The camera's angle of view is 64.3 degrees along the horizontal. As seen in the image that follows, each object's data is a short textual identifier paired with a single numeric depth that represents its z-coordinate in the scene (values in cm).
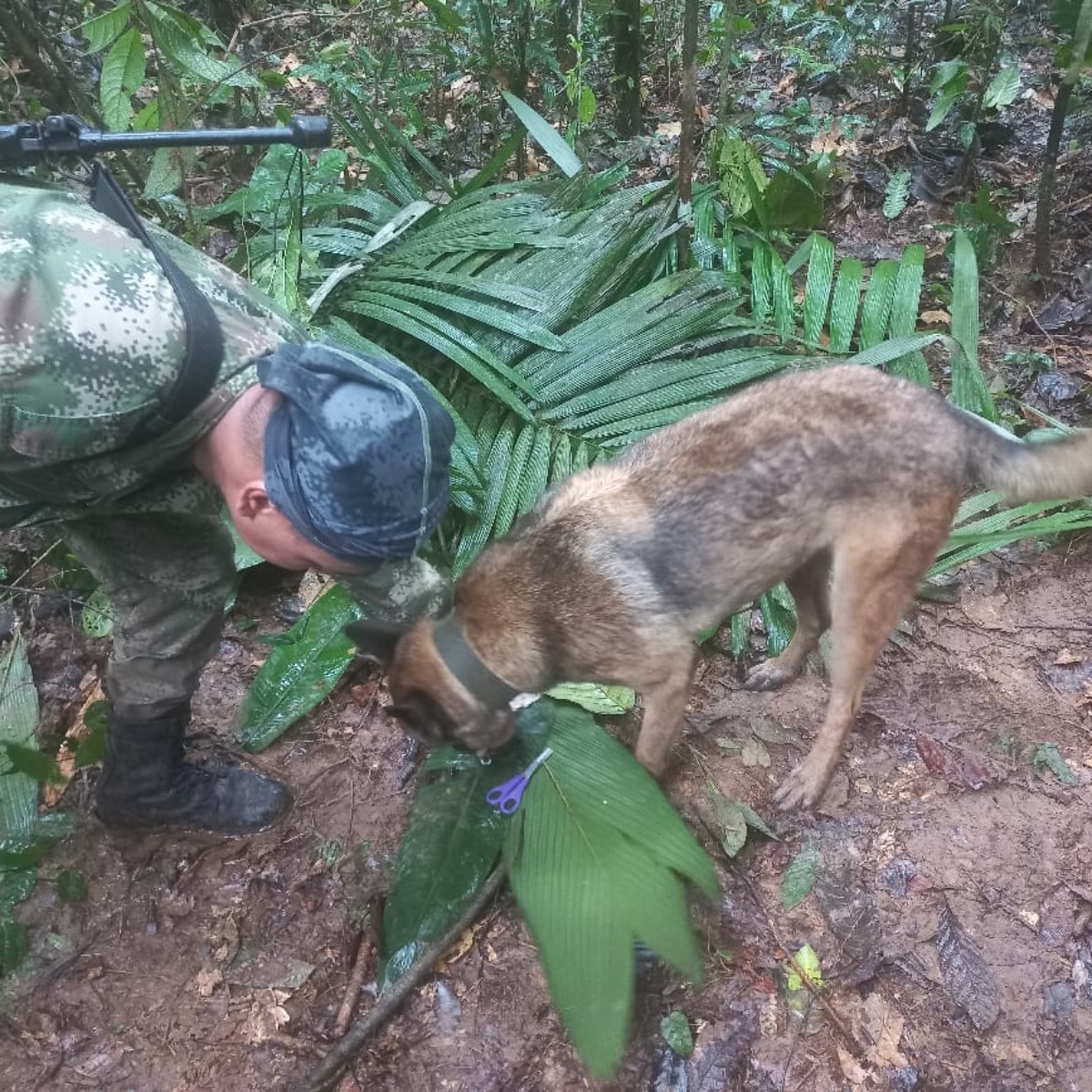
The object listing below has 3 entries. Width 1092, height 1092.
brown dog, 263
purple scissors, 271
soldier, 178
